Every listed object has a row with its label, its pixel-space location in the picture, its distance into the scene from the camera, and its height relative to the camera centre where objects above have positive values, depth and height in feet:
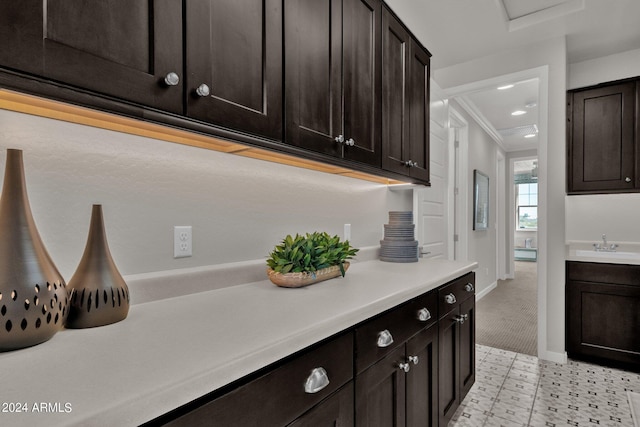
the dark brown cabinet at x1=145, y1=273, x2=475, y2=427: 2.20 -1.57
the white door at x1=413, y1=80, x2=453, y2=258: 7.91 +0.45
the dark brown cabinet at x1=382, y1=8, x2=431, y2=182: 5.73 +2.12
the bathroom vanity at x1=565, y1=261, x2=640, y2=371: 8.16 -2.57
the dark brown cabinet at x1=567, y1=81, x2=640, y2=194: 8.89 +2.05
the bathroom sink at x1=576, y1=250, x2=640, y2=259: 8.87 -1.17
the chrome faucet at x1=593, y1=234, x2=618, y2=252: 10.04 -1.02
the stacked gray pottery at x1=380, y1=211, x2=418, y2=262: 6.84 -0.55
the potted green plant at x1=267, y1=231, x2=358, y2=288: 4.21 -0.63
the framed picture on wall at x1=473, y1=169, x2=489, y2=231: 15.16 +0.59
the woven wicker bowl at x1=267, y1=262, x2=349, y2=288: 4.19 -0.84
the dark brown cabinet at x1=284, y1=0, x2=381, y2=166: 3.94 +1.85
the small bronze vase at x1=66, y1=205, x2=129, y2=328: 2.58 -0.59
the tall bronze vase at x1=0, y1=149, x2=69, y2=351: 2.06 -0.42
